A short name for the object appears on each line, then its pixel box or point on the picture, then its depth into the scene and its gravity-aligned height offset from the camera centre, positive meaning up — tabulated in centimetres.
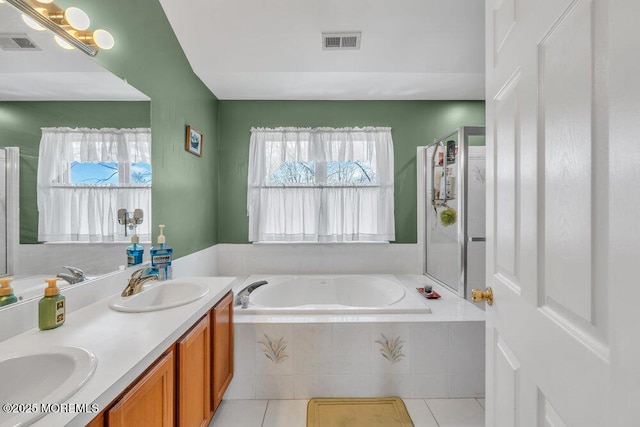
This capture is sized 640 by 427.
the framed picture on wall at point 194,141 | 228 +61
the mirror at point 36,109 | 104 +44
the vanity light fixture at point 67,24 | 110 +81
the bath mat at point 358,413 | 166 -121
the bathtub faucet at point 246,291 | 211 -59
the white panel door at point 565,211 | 42 +0
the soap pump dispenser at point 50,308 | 102 -34
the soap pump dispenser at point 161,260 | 170 -27
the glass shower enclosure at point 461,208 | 235 +5
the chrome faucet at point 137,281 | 140 -34
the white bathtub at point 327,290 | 259 -72
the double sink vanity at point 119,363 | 69 -43
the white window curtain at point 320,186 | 294 +28
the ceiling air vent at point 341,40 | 209 +129
